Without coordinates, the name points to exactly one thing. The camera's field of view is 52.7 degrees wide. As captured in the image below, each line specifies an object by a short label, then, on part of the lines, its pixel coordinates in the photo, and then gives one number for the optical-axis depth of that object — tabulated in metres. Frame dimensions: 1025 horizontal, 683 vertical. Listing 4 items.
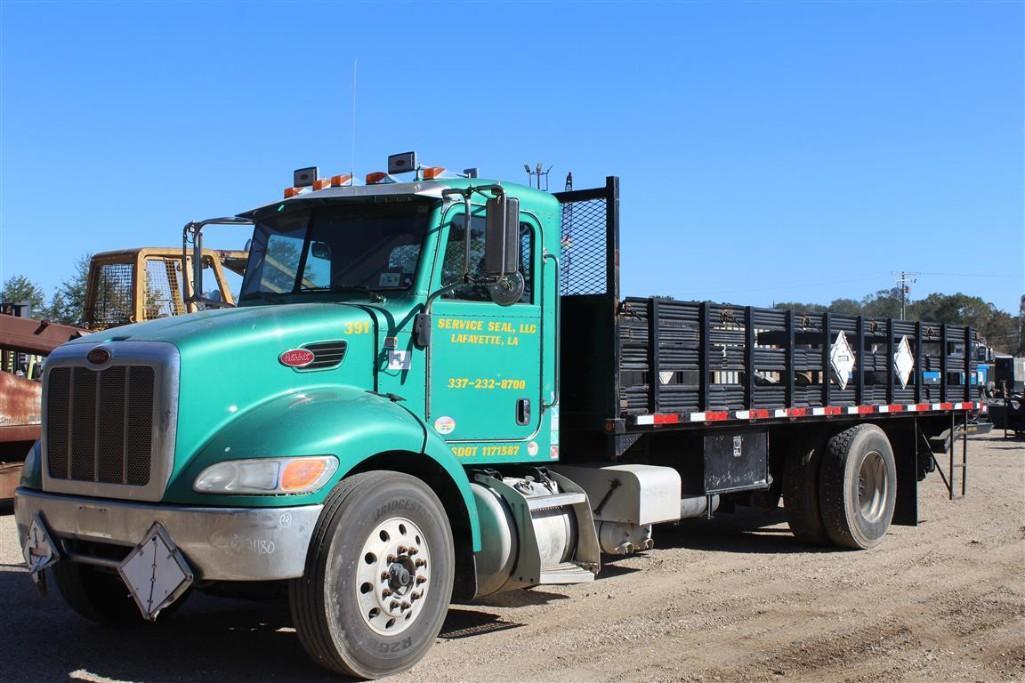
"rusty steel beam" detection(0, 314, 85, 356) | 11.81
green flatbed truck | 5.12
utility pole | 66.50
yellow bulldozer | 11.50
